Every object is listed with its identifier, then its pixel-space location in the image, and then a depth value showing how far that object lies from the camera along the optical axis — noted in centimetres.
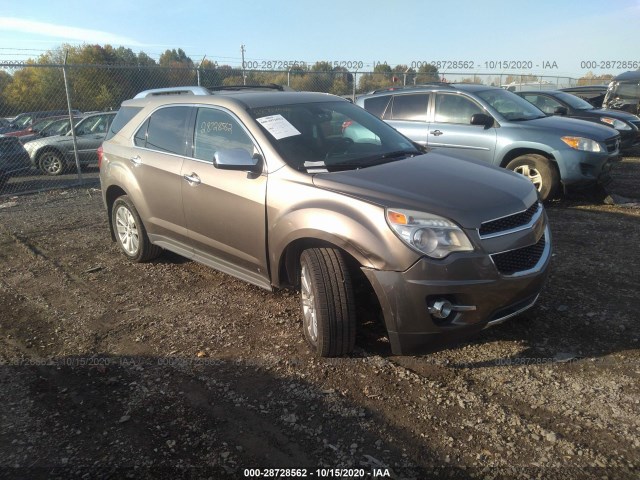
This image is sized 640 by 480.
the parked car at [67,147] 1286
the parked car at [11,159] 1062
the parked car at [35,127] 1572
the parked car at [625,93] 1450
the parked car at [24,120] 1761
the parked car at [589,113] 1102
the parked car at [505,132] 700
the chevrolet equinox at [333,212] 298
